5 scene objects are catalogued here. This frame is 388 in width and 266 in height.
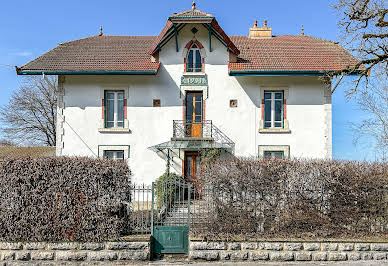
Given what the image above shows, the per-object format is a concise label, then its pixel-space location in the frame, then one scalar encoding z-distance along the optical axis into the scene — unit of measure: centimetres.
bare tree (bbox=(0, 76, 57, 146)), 2959
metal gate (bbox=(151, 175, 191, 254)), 915
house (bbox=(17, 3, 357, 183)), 1557
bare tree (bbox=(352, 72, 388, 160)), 1766
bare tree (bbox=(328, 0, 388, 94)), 1043
